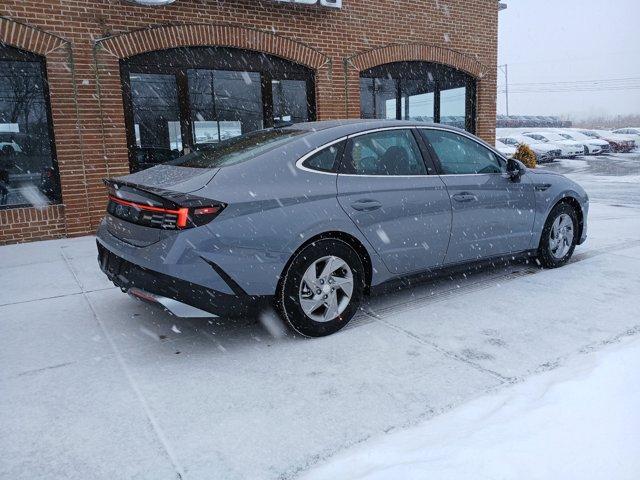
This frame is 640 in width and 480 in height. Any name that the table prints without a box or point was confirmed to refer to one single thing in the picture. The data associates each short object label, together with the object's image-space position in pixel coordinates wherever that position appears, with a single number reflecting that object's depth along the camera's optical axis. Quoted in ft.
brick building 23.41
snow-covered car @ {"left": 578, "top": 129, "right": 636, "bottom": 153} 104.63
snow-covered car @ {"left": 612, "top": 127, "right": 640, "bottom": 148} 142.57
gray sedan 10.46
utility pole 287.96
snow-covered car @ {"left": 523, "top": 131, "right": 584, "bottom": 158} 90.79
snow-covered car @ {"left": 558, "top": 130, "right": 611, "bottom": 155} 96.68
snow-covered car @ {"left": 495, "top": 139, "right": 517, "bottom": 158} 76.08
